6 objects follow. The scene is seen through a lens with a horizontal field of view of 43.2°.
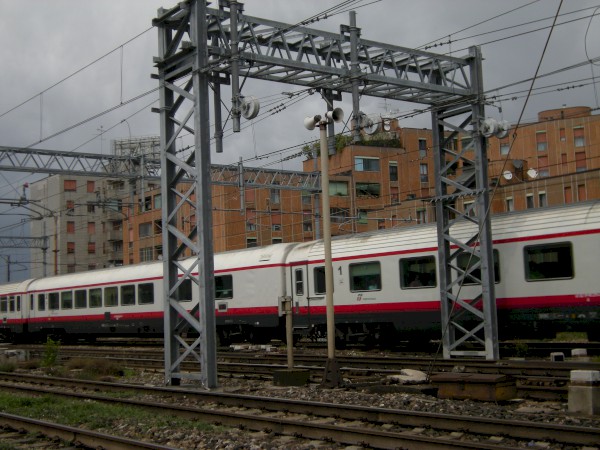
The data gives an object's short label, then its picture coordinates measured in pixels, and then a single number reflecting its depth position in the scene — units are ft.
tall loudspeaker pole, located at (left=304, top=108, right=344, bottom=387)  47.29
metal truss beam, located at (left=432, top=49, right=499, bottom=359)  59.26
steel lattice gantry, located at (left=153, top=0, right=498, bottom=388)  49.64
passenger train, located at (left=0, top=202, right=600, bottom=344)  57.62
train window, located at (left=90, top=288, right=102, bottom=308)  110.73
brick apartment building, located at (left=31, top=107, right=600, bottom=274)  181.16
